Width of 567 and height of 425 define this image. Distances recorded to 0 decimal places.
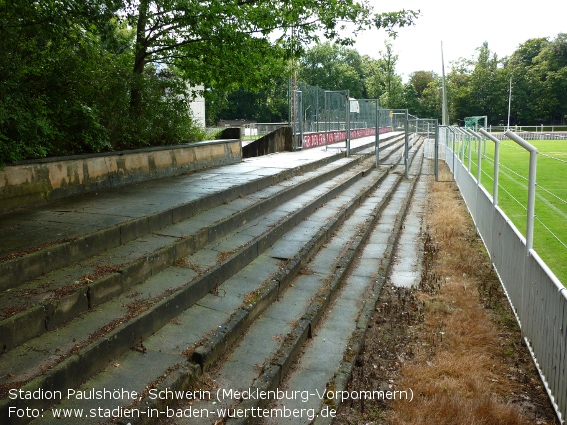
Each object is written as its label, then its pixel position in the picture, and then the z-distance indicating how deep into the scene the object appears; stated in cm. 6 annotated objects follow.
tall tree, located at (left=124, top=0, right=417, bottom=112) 909
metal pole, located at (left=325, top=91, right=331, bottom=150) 2170
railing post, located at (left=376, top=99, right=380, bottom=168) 1653
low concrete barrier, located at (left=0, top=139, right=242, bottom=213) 605
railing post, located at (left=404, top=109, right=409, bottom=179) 1562
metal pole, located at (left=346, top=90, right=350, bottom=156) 1687
